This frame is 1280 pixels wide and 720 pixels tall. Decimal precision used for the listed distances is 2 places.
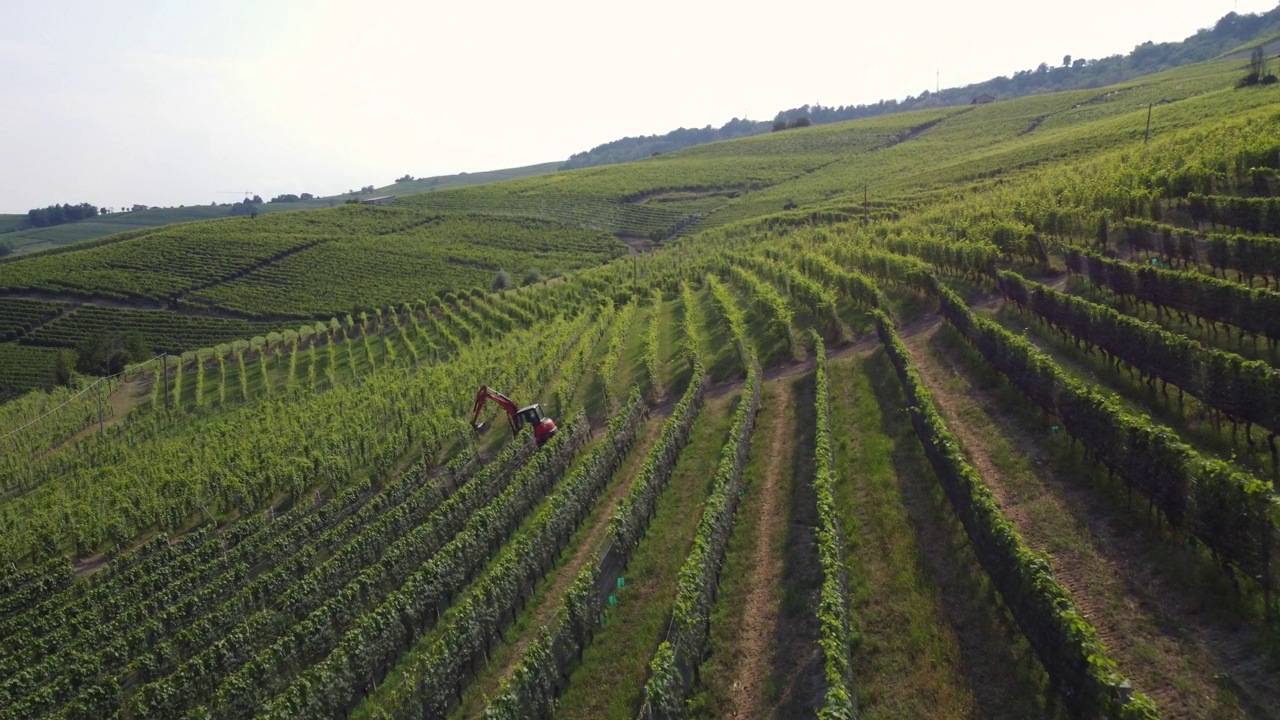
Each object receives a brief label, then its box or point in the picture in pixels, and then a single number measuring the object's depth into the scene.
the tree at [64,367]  79.38
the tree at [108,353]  79.88
